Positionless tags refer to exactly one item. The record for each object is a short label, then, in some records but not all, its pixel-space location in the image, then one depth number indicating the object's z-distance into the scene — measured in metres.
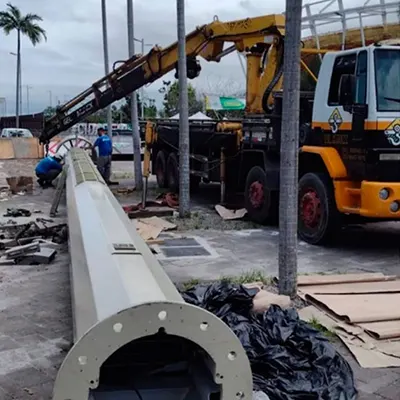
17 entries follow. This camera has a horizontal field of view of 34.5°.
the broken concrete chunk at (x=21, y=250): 8.54
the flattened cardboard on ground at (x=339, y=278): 6.99
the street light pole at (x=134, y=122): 16.39
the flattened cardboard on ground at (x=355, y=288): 6.66
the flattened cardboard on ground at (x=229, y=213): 12.00
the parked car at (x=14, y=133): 43.06
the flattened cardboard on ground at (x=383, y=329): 5.36
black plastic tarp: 4.30
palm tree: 54.94
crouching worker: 17.97
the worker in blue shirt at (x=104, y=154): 17.83
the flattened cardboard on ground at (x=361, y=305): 5.76
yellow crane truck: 8.25
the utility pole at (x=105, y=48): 20.83
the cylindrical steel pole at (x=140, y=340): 2.70
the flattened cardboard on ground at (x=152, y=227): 10.01
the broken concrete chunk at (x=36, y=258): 8.38
